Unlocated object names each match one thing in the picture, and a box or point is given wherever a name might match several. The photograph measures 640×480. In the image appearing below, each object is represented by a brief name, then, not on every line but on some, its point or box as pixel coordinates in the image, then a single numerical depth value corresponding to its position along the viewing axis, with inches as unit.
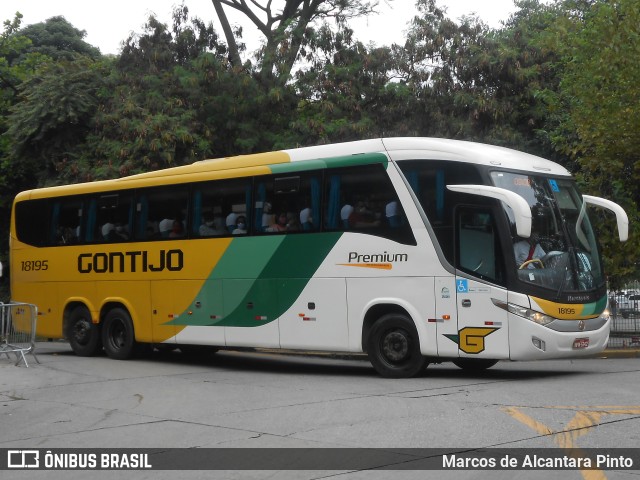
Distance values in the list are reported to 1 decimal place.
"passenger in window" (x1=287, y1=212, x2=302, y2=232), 645.9
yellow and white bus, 560.7
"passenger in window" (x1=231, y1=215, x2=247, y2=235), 677.9
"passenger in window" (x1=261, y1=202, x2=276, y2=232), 662.5
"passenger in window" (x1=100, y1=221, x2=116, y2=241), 784.3
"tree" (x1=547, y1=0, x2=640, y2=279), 840.3
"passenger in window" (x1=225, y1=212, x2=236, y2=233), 684.7
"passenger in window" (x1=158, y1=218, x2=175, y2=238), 737.6
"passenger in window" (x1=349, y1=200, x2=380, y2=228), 604.8
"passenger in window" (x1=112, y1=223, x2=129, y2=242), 772.0
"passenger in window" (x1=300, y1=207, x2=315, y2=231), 637.9
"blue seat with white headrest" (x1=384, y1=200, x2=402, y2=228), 591.6
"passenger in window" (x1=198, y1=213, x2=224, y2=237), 700.7
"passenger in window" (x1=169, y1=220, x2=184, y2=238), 728.2
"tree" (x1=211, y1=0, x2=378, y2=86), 1173.7
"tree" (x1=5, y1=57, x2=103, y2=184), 1210.0
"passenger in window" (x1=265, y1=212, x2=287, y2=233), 654.5
